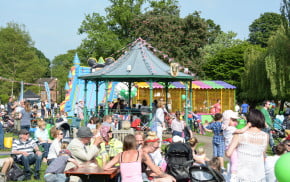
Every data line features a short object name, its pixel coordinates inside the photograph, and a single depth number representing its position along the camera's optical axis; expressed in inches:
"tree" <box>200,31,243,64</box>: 2219.5
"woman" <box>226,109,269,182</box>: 218.7
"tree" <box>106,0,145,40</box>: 1911.9
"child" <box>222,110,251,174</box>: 358.6
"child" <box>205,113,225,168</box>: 385.4
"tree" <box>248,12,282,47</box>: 2641.7
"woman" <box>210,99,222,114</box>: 835.4
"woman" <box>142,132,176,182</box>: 247.0
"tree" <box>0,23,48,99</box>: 2369.6
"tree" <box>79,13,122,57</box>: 1793.8
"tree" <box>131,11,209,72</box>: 1678.2
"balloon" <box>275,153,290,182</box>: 210.7
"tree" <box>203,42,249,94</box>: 1969.7
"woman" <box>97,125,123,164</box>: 309.3
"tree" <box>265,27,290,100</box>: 1107.9
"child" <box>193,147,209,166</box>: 324.5
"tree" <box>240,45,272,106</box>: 1370.6
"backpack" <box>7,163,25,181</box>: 361.1
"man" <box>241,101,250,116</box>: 1039.0
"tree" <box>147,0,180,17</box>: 1943.9
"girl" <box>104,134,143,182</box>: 233.1
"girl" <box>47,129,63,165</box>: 338.3
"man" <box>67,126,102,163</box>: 272.4
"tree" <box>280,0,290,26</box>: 1065.3
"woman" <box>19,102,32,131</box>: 598.2
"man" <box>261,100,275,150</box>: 524.4
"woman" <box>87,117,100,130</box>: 530.4
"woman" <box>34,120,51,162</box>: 455.3
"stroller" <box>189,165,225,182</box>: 257.4
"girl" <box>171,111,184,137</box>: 475.8
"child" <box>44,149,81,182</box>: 268.2
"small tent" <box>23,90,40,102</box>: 2178.4
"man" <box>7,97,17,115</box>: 876.6
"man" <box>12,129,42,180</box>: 370.6
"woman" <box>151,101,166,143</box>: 524.8
